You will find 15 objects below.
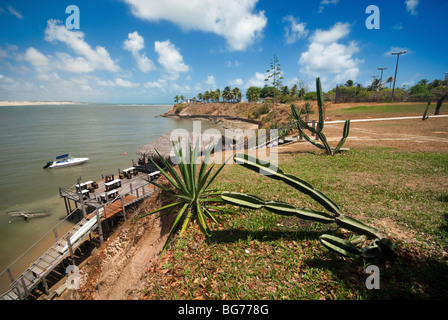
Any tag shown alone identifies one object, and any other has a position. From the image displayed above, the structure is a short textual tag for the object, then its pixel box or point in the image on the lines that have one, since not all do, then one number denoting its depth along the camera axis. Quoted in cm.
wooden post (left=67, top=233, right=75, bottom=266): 861
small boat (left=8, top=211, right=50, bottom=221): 1374
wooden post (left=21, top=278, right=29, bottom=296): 760
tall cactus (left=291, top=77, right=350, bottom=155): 943
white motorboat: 2339
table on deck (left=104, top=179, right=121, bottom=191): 1322
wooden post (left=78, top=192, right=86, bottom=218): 1180
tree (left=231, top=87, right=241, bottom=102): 8844
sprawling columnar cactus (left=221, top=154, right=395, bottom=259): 311
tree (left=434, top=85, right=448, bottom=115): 2033
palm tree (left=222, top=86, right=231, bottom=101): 9200
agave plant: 474
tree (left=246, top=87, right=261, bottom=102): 9804
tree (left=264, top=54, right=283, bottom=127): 2436
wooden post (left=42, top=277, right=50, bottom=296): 812
